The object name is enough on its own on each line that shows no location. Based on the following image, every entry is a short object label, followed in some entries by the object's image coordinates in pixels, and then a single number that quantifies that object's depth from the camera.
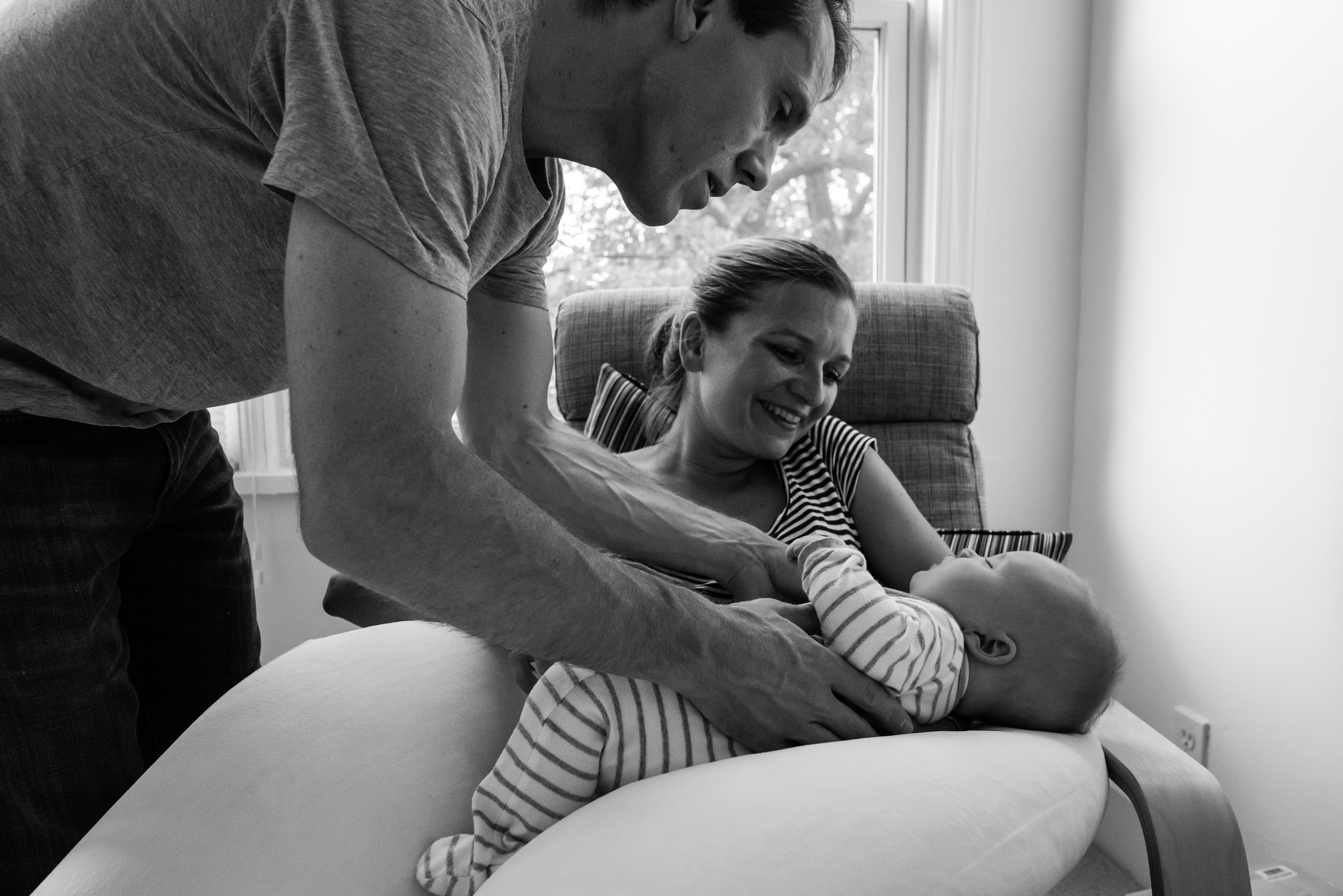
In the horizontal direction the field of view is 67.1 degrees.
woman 1.54
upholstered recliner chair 0.78
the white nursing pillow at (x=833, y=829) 0.76
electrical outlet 2.01
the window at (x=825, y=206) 2.53
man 0.69
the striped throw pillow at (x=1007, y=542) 1.52
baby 0.94
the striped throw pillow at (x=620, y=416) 1.82
